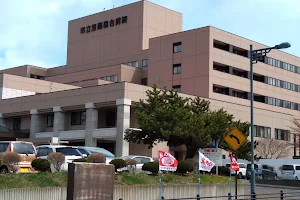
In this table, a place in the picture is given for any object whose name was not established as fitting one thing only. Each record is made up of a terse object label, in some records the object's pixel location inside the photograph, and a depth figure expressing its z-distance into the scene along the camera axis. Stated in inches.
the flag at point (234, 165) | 799.7
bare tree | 2566.4
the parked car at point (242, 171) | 1758.0
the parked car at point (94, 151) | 988.9
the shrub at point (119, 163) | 829.8
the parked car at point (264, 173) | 1820.4
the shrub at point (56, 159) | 776.9
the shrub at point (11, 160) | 721.6
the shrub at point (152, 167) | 884.6
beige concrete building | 2028.8
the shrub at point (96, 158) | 806.5
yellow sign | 824.3
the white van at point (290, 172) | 1727.4
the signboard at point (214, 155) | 900.0
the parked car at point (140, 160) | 1059.5
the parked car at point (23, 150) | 818.8
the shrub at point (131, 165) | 876.0
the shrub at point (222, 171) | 1118.4
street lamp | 842.3
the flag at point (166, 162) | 709.2
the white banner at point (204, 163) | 781.3
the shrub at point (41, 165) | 743.1
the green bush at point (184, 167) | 940.0
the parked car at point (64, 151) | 926.4
